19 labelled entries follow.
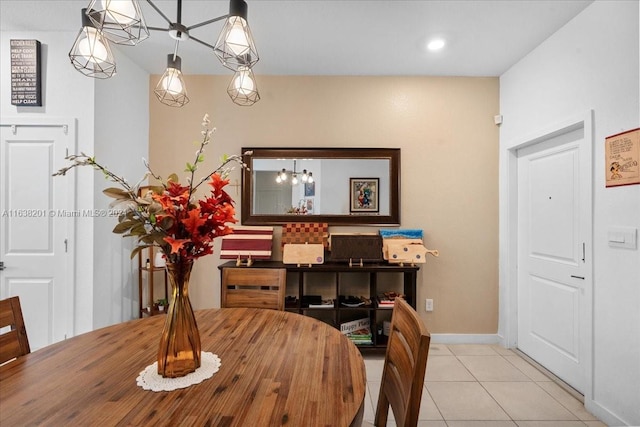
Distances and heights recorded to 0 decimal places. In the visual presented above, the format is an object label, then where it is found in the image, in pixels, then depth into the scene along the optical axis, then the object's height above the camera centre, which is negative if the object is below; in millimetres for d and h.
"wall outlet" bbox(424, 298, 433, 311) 3164 -922
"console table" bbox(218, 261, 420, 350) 2840 -740
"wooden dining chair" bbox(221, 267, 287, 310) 1946 -493
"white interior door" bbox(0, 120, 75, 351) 2529 -126
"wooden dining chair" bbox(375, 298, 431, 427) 843 -490
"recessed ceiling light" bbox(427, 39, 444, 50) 2560 +1445
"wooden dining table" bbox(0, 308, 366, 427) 811 -541
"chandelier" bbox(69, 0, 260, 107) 1097 +718
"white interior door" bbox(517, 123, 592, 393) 2258 -303
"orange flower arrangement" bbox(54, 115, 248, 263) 959 -10
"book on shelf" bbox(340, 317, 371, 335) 2898 -1071
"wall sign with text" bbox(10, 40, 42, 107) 2490 +1130
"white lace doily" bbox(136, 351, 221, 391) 953 -538
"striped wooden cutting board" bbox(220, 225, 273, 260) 2963 -319
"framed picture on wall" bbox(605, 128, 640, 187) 1785 +352
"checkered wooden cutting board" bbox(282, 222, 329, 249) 3098 -197
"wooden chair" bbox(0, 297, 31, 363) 1201 -495
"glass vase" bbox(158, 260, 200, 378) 1004 -402
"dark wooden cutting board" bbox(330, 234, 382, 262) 2928 -325
